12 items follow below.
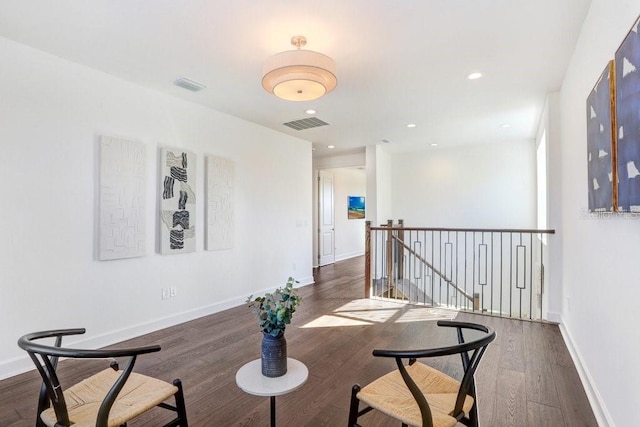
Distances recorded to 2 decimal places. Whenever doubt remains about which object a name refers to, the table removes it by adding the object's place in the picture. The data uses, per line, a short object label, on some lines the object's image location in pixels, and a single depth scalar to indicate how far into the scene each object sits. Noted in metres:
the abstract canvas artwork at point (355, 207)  9.71
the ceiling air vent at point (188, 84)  3.35
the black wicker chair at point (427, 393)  1.30
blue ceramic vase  1.67
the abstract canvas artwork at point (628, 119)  1.34
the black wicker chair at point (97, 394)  1.29
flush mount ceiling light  2.41
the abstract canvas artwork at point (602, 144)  1.66
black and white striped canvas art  3.64
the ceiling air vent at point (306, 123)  4.79
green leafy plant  1.65
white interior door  8.02
